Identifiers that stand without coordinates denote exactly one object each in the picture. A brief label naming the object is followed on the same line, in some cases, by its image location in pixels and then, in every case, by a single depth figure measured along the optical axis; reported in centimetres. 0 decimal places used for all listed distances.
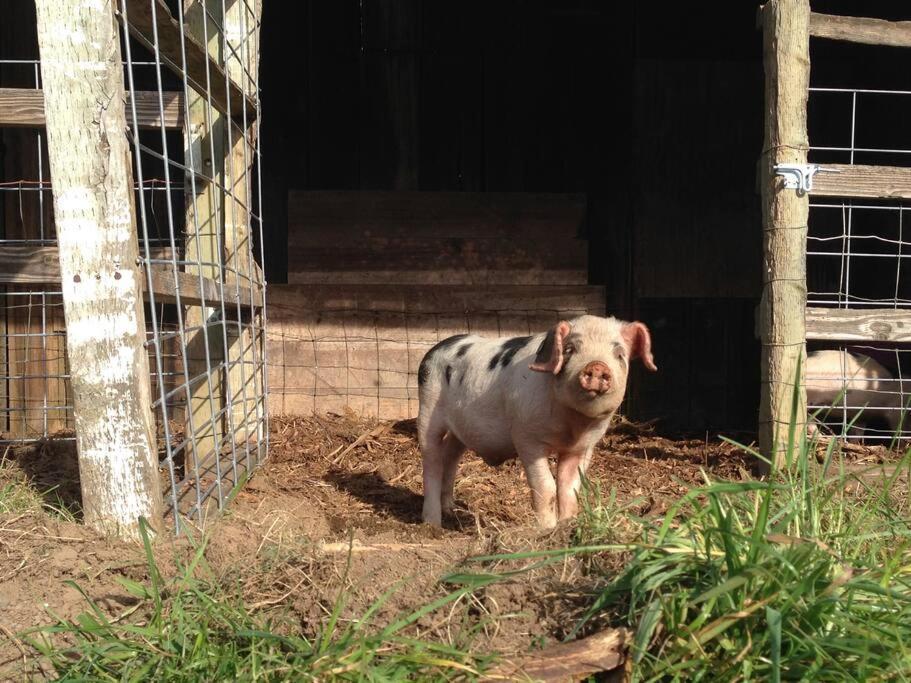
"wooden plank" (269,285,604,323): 719
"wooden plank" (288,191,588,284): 739
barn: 714
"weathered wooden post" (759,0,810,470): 458
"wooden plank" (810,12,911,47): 472
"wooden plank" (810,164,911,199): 464
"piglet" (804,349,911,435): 626
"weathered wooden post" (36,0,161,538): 293
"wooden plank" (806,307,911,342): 468
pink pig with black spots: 377
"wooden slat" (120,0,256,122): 330
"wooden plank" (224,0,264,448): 481
